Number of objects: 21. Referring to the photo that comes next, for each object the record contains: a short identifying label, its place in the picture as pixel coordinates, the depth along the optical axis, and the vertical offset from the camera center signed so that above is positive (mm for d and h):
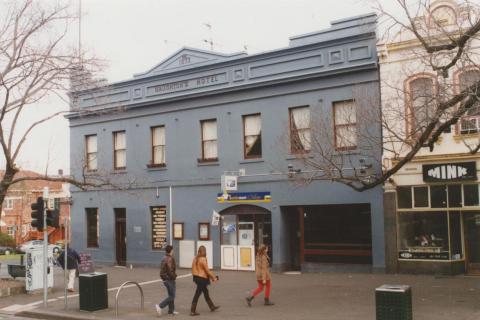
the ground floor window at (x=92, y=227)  27938 -799
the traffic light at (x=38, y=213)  14953 -37
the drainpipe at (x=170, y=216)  24750 -317
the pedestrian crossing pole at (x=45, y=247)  14747 -907
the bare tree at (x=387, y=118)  14352 +2600
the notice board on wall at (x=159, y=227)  25203 -791
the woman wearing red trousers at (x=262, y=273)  14375 -1635
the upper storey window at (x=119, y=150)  26828 +2766
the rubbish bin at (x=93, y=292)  14312 -1996
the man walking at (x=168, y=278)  13508 -1603
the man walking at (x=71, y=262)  18219 -1616
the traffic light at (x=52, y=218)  15070 -177
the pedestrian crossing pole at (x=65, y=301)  14911 -2312
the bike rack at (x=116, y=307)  13844 -2316
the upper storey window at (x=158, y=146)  25578 +2756
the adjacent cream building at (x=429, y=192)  18594 +354
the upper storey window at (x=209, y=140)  24000 +2781
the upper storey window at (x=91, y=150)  27766 +2876
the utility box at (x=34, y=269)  18031 -1790
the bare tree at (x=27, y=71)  17406 +4261
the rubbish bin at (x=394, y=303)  10852 -1860
